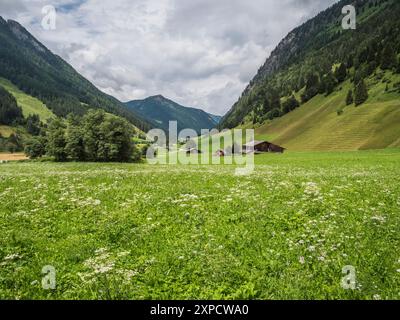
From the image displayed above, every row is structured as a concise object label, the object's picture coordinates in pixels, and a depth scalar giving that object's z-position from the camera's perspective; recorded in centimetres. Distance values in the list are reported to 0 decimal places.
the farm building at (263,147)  16112
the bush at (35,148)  11344
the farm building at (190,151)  19476
